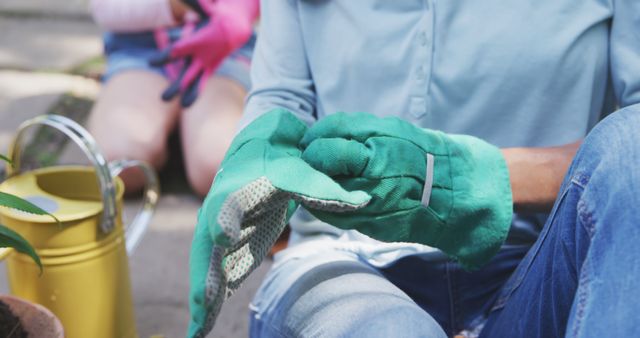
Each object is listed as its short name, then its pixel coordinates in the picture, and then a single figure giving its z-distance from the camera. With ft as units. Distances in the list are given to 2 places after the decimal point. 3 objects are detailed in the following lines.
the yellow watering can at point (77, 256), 5.38
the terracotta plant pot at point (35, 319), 4.89
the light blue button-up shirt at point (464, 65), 5.07
